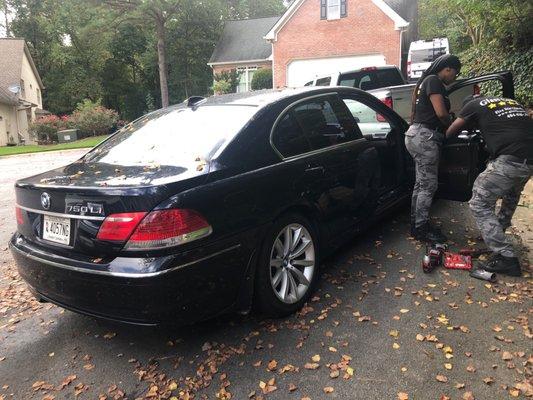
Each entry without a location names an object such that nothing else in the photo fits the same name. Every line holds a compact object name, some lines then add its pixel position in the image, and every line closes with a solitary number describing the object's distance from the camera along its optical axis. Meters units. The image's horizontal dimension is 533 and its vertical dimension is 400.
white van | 19.60
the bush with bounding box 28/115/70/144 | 29.98
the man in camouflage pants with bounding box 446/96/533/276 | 3.77
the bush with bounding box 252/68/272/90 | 28.81
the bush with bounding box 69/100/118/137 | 30.48
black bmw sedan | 2.65
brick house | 24.52
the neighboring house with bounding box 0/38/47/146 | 31.77
